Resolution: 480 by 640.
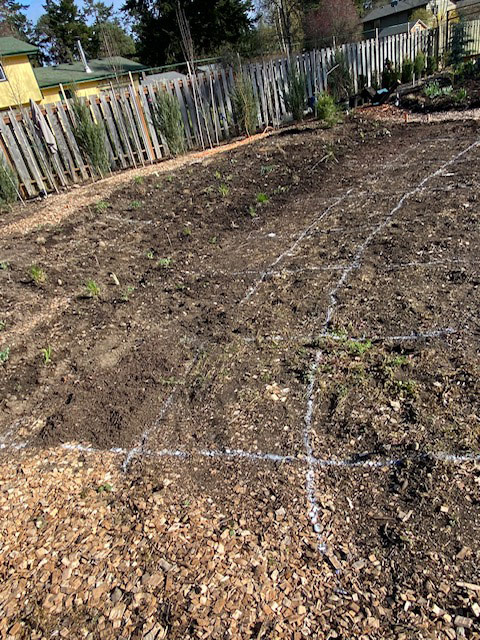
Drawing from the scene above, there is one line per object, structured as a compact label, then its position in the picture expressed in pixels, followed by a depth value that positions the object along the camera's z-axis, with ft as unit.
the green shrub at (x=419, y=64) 37.22
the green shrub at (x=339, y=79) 35.81
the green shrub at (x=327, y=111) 27.86
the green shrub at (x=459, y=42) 37.60
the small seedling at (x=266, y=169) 21.84
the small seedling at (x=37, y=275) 14.23
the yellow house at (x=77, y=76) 70.38
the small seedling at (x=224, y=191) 19.95
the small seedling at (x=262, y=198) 18.92
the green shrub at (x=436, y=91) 31.30
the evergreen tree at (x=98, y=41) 86.83
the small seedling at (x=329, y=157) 22.20
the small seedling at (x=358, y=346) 9.24
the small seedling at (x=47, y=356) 10.80
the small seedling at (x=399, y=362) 8.68
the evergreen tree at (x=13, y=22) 113.85
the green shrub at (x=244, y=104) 30.72
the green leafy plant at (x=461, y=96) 29.01
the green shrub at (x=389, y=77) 36.91
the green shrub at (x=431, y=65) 41.81
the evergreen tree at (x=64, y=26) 110.01
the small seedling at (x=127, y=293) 13.20
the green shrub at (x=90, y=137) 24.72
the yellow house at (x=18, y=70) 61.36
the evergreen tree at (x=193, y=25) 72.95
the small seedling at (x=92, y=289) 13.33
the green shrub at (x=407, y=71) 36.52
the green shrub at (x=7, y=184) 22.45
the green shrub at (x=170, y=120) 27.66
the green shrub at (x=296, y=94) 32.53
